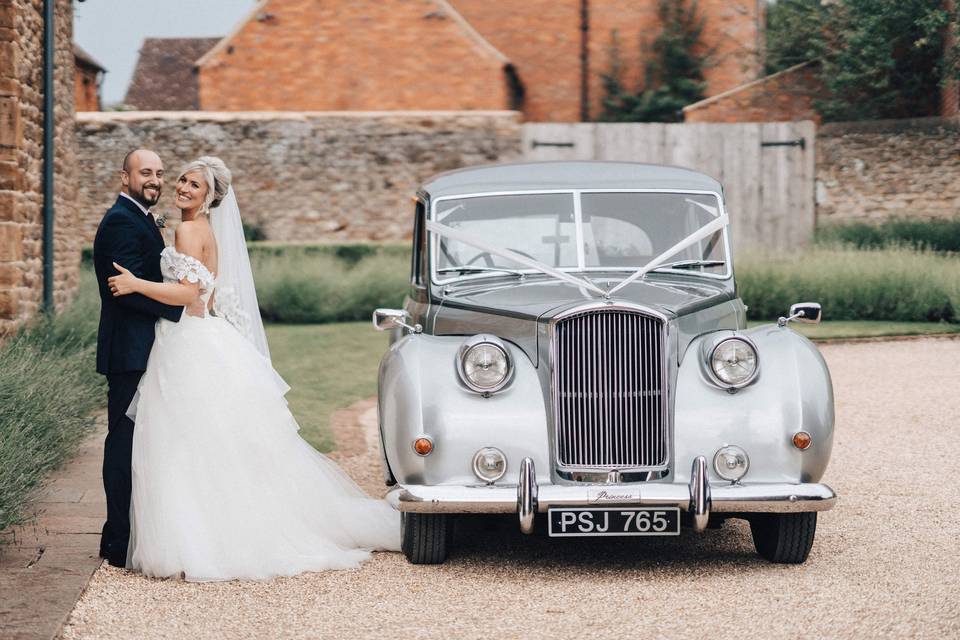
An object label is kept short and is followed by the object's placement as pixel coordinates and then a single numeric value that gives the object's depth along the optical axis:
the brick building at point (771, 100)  23.12
